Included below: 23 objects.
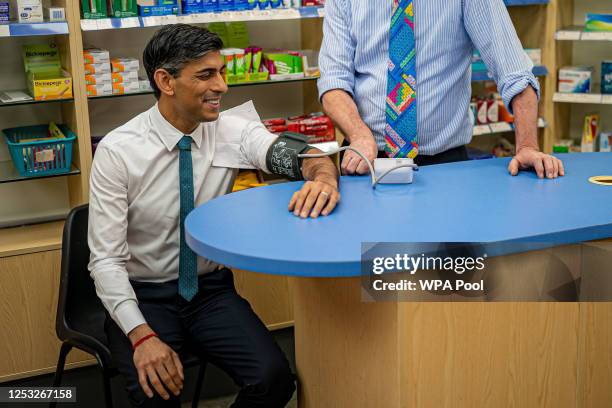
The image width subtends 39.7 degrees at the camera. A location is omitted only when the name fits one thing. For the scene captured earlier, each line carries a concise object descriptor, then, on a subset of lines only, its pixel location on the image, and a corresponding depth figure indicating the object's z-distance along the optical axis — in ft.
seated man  8.20
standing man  9.63
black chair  9.13
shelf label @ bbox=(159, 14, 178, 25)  12.69
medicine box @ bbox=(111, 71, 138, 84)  12.79
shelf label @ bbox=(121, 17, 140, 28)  12.37
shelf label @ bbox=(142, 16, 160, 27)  12.53
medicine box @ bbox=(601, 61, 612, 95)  15.98
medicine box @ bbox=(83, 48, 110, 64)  12.42
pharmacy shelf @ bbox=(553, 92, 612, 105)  15.92
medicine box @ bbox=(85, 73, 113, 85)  12.54
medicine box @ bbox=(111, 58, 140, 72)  12.77
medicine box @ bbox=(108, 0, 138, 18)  12.48
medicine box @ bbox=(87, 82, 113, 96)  12.60
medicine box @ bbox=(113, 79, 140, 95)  12.82
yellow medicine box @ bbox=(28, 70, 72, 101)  12.19
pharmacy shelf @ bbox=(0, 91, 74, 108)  12.16
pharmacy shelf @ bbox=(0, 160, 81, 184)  12.44
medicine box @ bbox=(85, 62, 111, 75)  12.50
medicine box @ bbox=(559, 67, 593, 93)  16.29
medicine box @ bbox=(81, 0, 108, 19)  12.30
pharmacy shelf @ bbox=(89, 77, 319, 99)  12.84
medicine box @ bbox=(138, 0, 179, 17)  12.71
